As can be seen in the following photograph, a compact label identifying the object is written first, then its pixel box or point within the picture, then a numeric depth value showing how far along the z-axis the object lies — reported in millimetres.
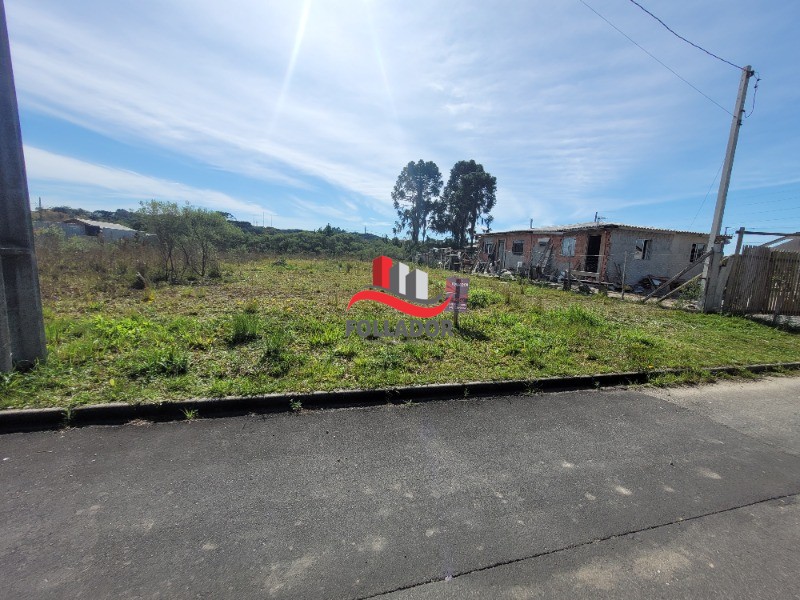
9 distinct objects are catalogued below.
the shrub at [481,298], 9422
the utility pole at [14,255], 3447
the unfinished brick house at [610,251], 16219
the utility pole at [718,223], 9594
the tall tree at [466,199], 36156
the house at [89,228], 33084
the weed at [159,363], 3904
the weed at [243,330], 5188
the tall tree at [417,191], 39938
